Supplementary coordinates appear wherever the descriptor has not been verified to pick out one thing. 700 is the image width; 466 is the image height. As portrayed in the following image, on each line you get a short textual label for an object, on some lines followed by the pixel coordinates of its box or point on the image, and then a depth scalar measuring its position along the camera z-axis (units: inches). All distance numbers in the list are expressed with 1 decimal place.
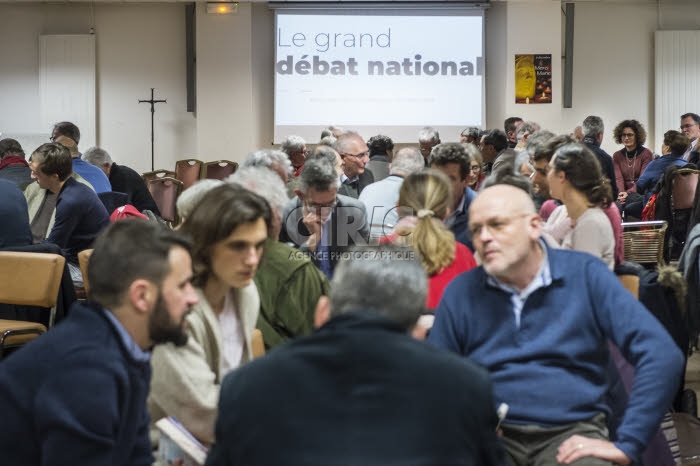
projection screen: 920.3
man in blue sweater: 174.0
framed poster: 920.3
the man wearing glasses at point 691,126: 722.8
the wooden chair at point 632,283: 230.2
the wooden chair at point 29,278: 329.7
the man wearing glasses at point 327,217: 314.5
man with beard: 134.8
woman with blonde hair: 242.7
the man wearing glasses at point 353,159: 470.7
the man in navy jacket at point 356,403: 111.0
